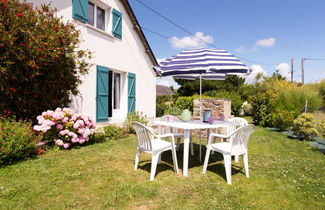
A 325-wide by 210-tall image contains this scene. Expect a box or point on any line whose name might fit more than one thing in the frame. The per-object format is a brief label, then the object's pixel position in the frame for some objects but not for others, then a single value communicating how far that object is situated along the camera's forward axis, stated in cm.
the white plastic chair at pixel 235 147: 335
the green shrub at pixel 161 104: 1226
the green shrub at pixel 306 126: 711
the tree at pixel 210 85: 2051
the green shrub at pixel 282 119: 865
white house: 684
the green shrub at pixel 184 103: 1273
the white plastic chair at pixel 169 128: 462
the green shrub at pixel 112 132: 678
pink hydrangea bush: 501
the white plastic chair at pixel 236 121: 463
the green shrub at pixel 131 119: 773
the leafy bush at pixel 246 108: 1689
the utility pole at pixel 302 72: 2399
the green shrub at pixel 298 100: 926
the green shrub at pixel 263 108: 1023
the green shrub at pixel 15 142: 377
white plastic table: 362
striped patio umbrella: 410
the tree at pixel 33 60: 416
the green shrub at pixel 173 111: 1110
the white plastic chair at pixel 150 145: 343
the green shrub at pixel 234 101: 1513
